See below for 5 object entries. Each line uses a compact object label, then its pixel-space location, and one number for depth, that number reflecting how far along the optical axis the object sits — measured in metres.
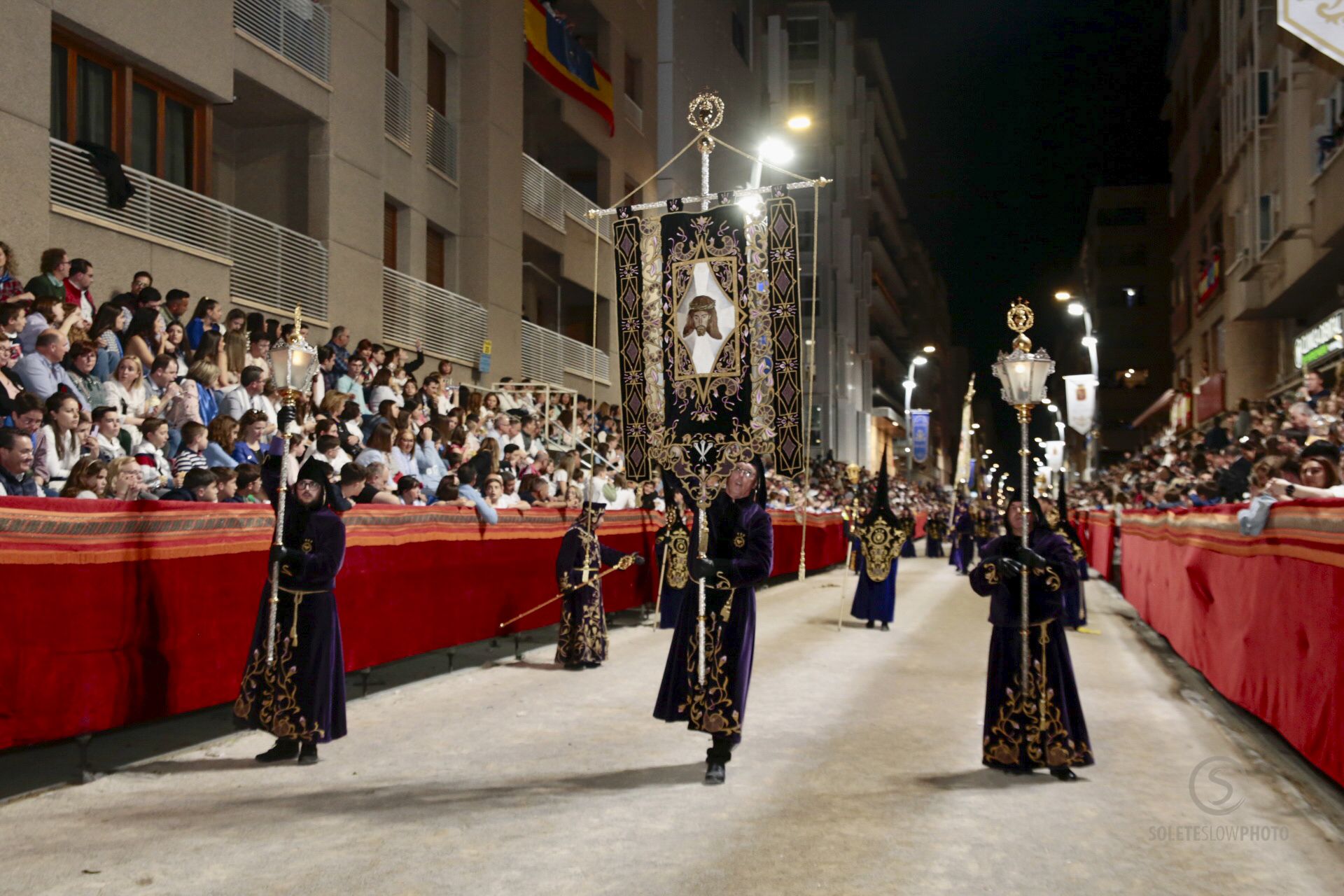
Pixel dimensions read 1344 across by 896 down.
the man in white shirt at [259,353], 14.62
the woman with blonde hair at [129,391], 11.55
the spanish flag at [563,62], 28.03
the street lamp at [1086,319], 35.76
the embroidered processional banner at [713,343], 10.39
